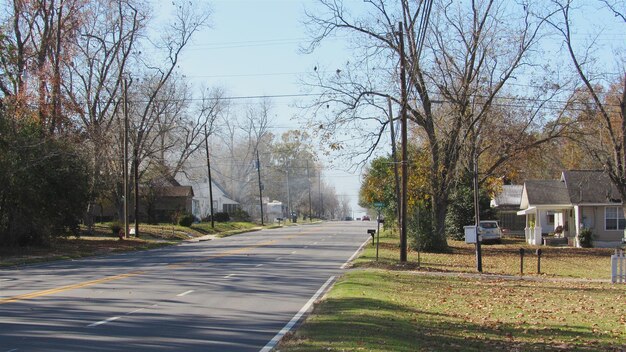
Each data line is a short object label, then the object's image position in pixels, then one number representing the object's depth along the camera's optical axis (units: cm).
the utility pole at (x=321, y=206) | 15242
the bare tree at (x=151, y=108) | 5366
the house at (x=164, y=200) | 7008
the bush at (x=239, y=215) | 9138
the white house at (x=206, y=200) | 9438
